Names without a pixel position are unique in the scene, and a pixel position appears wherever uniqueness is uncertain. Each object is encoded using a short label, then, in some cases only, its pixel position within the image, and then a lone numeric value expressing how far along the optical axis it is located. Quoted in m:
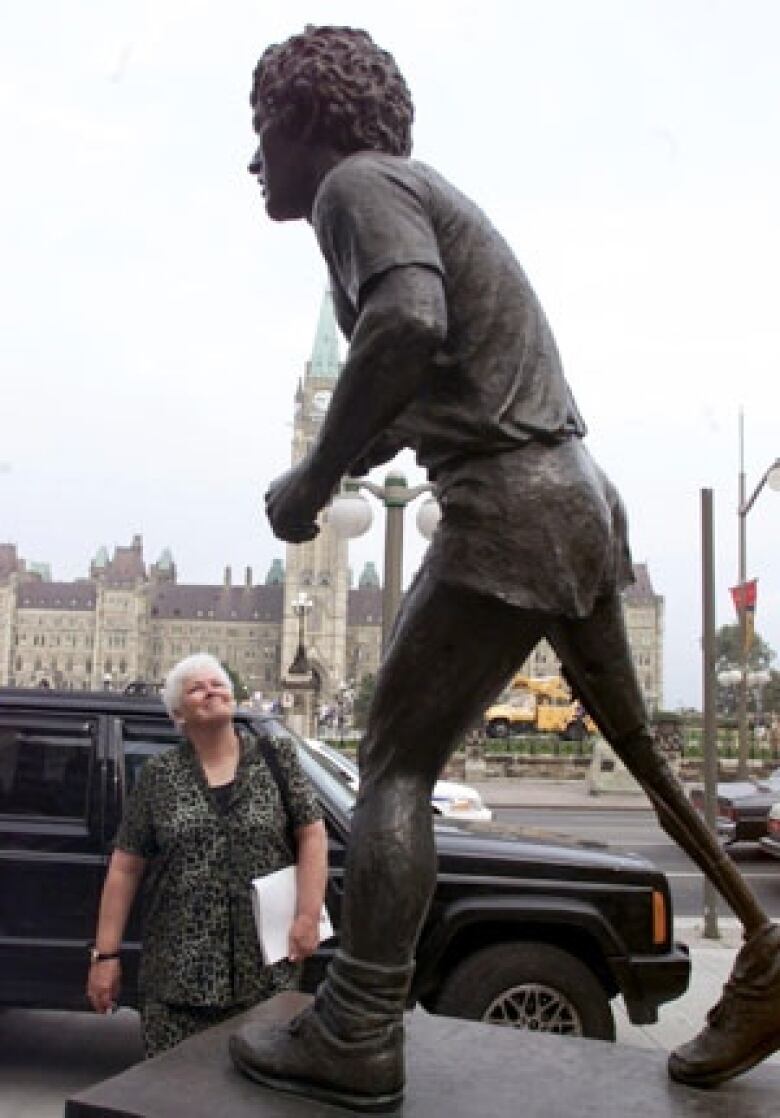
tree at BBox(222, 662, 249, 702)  96.61
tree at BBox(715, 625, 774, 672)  87.25
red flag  20.11
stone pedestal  2.48
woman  3.13
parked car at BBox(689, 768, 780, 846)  13.38
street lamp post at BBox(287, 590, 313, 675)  28.73
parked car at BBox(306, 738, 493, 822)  9.84
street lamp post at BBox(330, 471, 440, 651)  9.02
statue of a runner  2.53
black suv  4.95
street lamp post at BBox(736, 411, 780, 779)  19.69
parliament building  129.12
